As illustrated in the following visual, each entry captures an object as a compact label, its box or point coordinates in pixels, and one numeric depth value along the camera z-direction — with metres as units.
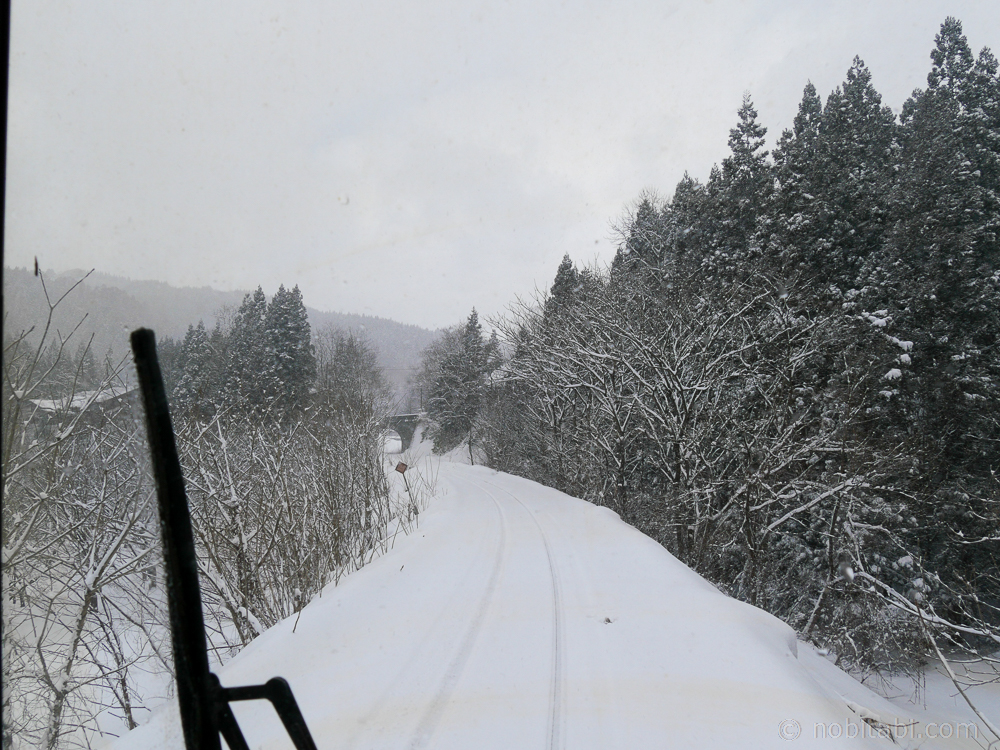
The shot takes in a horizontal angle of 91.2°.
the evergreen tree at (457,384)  44.42
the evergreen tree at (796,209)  17.27
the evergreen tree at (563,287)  18.48
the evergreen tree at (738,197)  20.50
